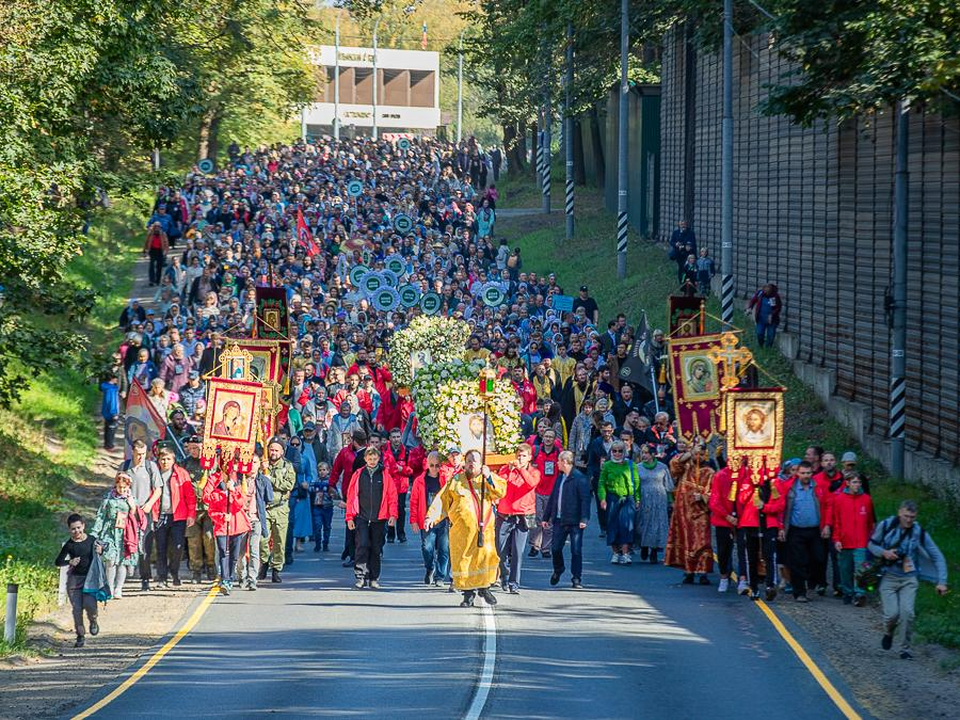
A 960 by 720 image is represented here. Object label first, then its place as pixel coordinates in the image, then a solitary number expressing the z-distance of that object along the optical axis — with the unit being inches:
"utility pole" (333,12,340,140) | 3810.3
